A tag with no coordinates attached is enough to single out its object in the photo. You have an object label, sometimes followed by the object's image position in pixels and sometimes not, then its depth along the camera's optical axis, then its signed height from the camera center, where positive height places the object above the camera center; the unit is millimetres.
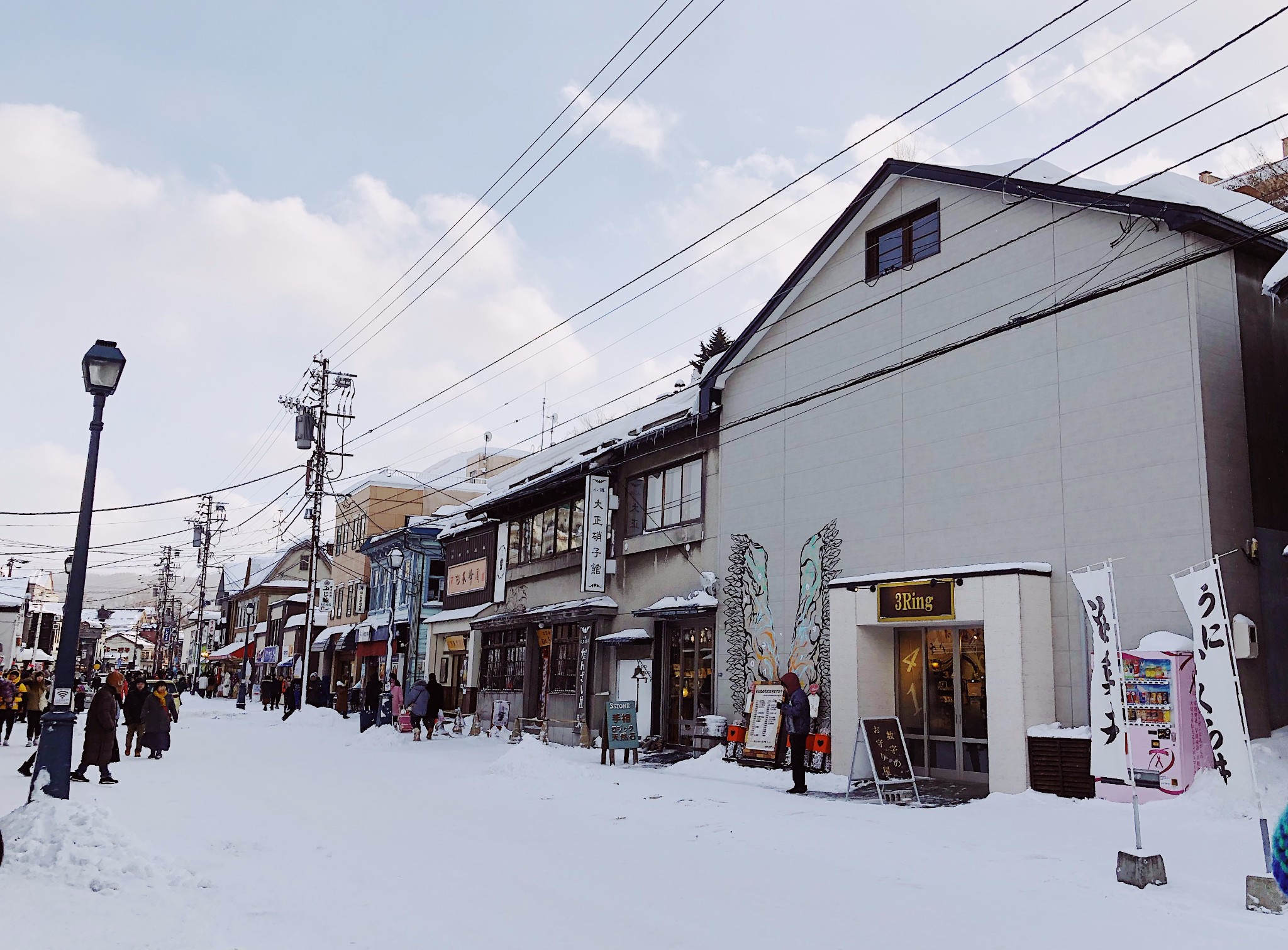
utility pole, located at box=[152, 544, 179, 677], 101706 +6837
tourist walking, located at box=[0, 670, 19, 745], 21811 -1193
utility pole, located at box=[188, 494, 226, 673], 74750 +8928
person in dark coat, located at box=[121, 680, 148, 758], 20734 -1236
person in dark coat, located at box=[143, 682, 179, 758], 20422 -1496
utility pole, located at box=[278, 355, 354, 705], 37406 +8036
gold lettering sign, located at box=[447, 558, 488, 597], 34562 +2883
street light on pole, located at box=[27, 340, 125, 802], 10414 +248
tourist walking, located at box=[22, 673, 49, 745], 21609 -1168
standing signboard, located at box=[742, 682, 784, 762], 18375 -994
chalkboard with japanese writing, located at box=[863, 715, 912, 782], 14375 -1112
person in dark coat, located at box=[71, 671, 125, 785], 16125 -1370
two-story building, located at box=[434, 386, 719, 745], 22688 +2073
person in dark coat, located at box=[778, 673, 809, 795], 15547 -883
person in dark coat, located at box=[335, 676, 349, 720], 38969 -1710
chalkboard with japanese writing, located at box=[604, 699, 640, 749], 19953 -1204
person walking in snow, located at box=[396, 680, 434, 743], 27297 -1215
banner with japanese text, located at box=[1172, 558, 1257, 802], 11094 +33
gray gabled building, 13656 +3526
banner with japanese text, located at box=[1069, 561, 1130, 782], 12258 -81
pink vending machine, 12352 -581
